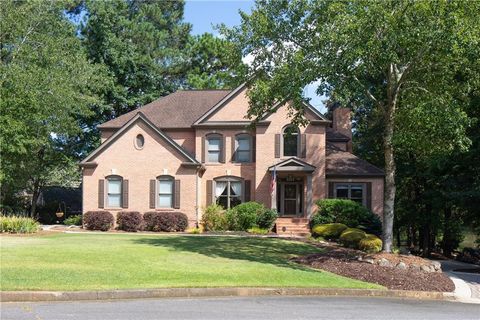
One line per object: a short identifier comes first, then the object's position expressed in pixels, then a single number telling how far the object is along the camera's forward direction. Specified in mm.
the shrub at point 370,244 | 23328
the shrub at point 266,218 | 31672
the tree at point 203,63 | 48000
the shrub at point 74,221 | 35000
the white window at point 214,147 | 34844
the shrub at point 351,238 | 24547
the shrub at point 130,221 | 31984
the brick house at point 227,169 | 33188
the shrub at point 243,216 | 31359
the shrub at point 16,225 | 26562
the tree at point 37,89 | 30906
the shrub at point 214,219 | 31719
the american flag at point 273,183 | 32531
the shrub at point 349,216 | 30609
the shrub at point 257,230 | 30766
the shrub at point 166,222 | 31812
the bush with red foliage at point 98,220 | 32031
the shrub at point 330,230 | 28312
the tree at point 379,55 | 16281
